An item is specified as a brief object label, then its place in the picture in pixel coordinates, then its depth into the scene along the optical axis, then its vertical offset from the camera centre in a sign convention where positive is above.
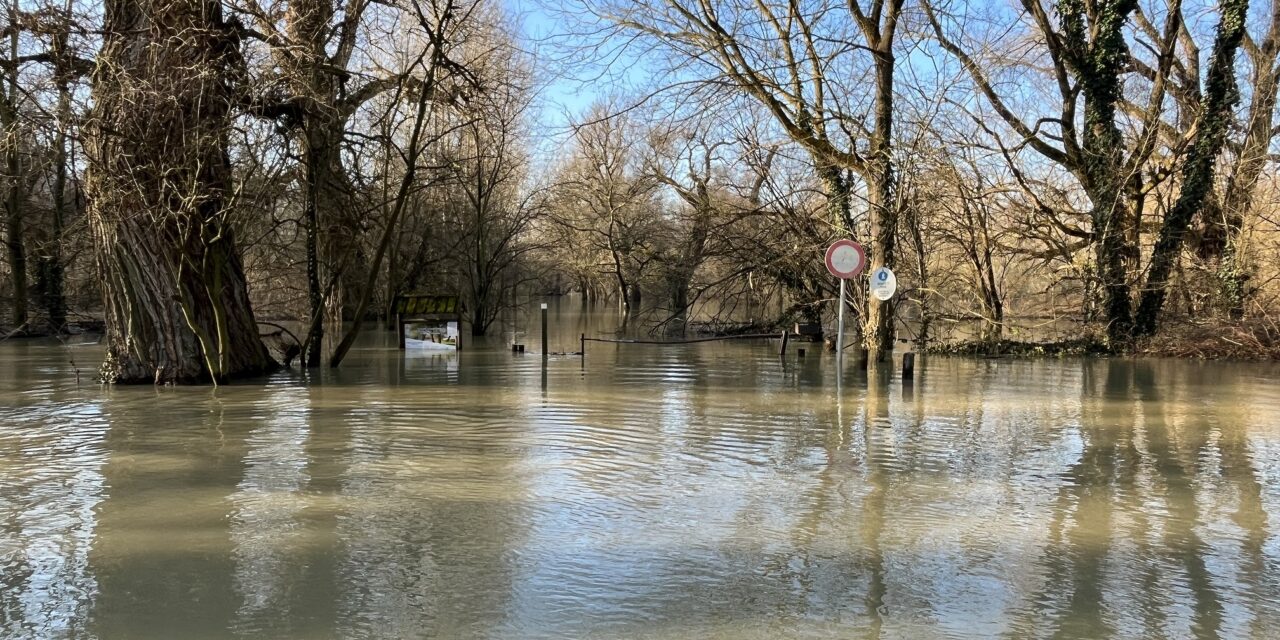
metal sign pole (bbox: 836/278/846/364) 12.38 -0.02
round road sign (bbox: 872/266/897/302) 13.23 +0.71
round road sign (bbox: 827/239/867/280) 12.51 +1.02
